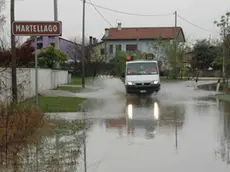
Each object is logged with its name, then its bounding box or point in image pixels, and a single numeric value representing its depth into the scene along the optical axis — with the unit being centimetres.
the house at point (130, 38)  8888
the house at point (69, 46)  6706
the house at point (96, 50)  6827
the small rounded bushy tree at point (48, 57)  4336
